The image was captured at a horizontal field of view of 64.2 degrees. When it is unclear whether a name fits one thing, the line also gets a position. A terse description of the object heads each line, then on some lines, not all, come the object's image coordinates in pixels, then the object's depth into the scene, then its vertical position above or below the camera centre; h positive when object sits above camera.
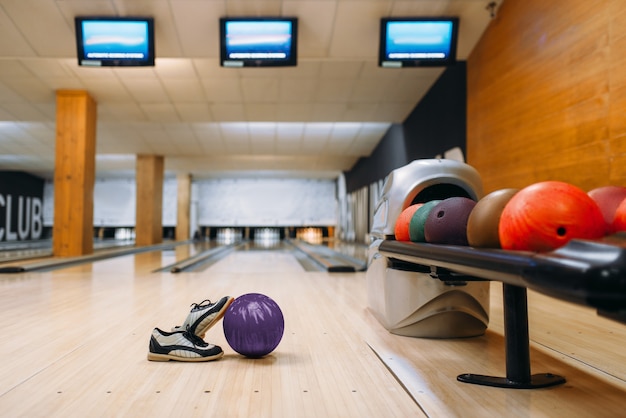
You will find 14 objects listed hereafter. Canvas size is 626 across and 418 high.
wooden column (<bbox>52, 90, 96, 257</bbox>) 6.12 +0.69
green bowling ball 1.86 +0.03
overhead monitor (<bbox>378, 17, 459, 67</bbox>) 4.32 +1.63
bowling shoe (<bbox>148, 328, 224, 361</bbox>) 1.67 -0.40
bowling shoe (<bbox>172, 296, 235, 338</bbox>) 1.68 -0.29
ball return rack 0.73 -0.09
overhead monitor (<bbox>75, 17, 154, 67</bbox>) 4.32 +1.64
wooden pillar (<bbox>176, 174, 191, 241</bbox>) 14.33 +0.64
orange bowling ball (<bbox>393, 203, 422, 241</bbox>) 2.05 +0.02
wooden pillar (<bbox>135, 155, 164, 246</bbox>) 10.38 +0.62
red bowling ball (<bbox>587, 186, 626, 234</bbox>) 1.27 +0.08
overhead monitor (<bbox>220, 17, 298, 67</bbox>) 4.32 +1.63
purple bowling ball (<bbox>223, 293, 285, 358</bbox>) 1.69 -0.33
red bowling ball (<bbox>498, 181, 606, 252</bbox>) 1.05 +0.02
